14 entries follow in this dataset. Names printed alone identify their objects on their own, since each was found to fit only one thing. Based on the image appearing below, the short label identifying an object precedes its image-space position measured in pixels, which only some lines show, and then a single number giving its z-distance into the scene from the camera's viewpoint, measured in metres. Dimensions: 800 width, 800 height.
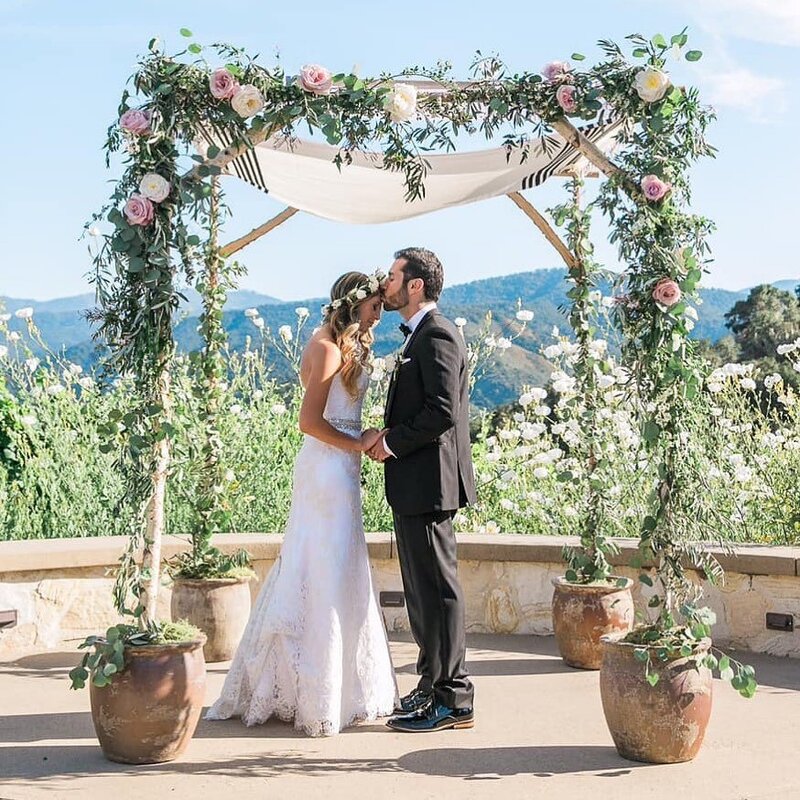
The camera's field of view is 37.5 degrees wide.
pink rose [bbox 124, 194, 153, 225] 4.45
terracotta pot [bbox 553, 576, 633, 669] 6.07
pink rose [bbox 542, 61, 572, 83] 4.68
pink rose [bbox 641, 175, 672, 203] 4.47
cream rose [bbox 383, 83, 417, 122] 4.57
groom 4.85
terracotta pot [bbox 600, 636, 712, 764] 4.41
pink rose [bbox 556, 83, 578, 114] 4.63
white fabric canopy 6.27
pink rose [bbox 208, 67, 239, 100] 4.47
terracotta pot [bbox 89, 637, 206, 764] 4.40
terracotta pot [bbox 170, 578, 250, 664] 6.26
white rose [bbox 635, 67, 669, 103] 4.45
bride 5.06
